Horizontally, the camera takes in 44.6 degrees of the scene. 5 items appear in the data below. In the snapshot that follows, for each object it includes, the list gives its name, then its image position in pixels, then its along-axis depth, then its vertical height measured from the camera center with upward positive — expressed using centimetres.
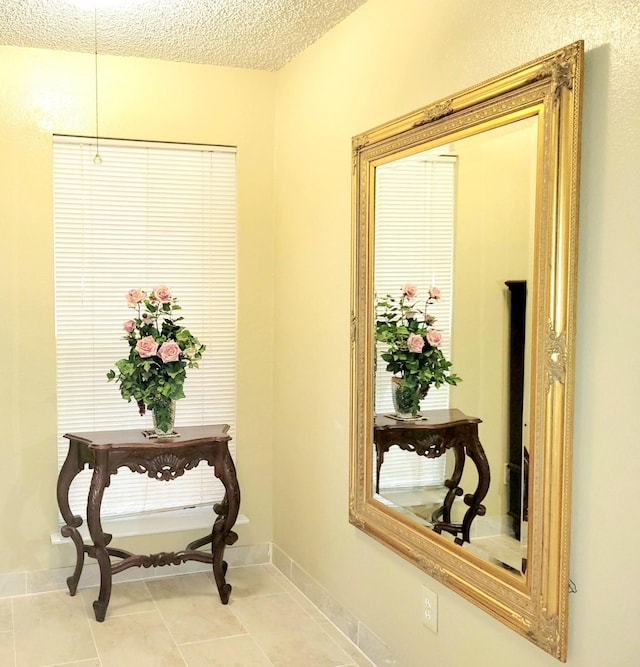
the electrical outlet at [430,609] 258 -105
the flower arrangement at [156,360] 340 -29
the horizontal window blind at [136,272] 373 +11
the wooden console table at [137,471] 333 -79
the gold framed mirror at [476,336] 199 -12
